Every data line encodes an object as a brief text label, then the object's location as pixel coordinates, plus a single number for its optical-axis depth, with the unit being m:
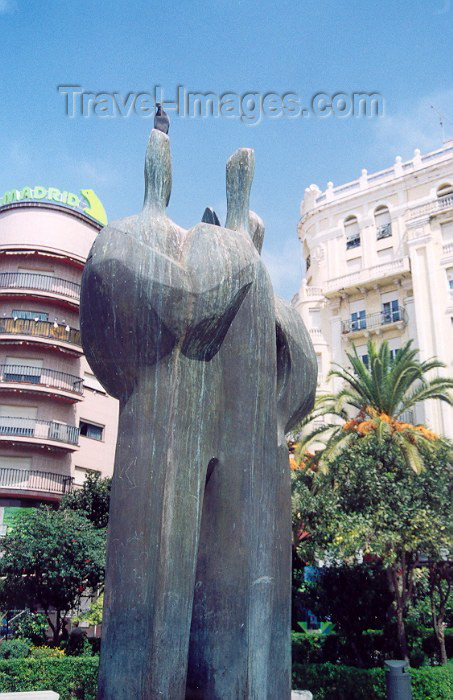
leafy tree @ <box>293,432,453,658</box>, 17.53
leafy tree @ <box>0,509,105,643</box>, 22.83
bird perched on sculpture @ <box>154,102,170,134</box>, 7.58
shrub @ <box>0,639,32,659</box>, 18.69
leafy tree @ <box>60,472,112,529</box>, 28.05
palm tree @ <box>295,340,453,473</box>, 23.25
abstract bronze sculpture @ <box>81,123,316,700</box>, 5.80
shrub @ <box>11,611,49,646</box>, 22.20
